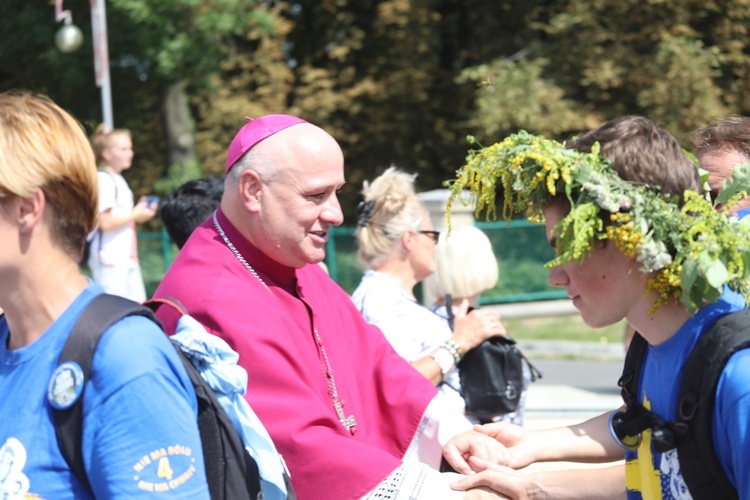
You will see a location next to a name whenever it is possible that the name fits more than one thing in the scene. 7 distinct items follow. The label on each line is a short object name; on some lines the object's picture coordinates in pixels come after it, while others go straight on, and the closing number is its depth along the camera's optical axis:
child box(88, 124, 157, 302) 8.36
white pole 16.50
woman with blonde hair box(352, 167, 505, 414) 4.61
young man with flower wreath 2.20
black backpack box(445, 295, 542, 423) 4.65
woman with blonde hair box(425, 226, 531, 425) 5.02
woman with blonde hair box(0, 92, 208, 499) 1.91
